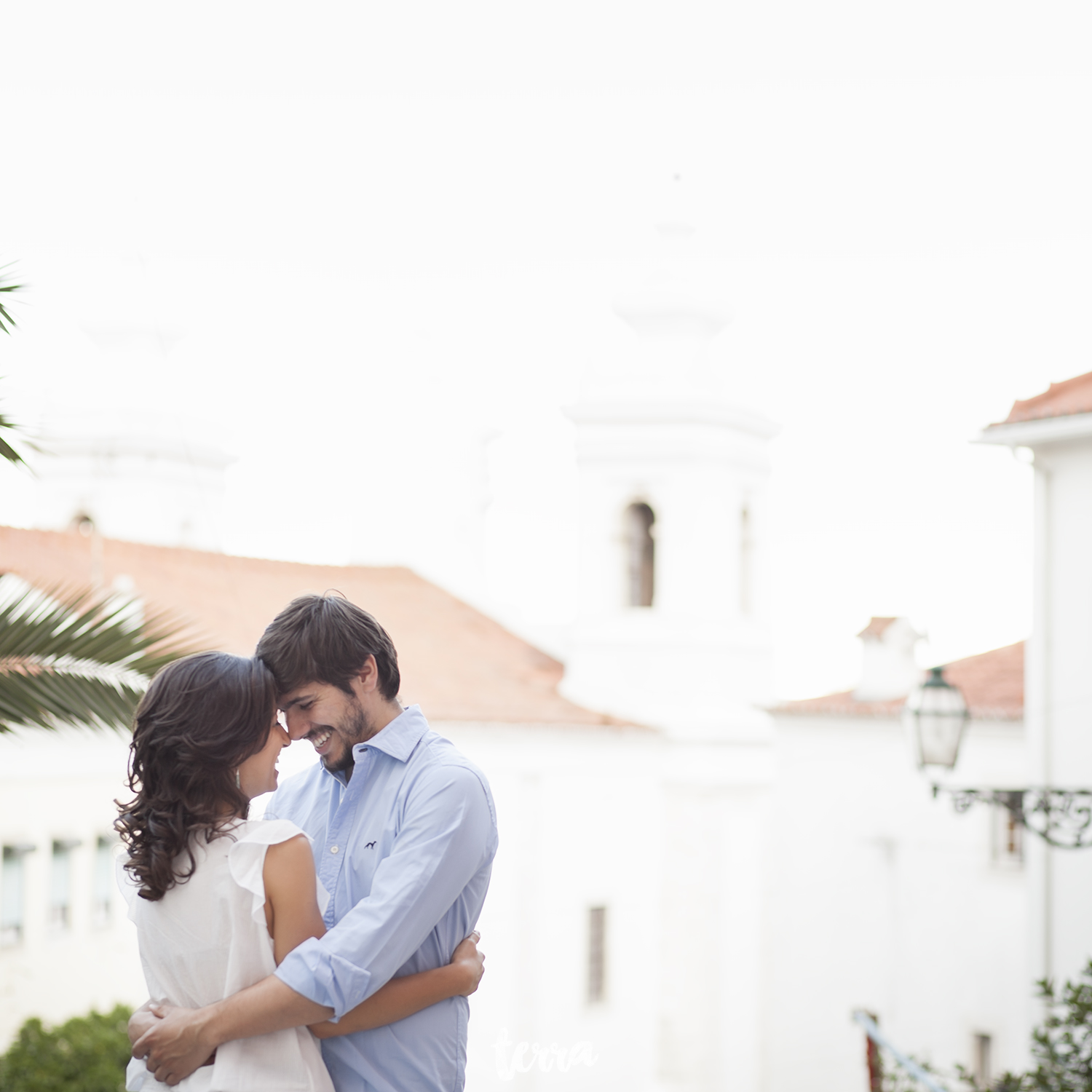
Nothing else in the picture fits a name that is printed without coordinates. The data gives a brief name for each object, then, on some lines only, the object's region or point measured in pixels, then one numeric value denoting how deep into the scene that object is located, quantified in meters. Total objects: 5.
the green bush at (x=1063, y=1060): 7.18
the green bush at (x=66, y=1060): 13.98
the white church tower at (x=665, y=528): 24.92
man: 2.62
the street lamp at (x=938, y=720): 9.01
